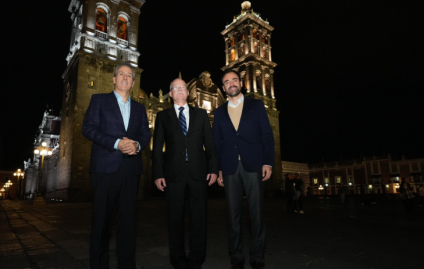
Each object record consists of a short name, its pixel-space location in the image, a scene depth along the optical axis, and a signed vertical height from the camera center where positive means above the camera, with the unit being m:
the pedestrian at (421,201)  11.20 -0.72
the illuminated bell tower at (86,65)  18.87 +9.51
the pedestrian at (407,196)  8.65 -0.40
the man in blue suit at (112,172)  2.31 +0.11
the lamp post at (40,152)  14.59 +1.83
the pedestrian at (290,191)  8.81 -0.23
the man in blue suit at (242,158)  2.72 +0.29
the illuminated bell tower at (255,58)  31.98 +15.61
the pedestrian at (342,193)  14.85 -0.48
